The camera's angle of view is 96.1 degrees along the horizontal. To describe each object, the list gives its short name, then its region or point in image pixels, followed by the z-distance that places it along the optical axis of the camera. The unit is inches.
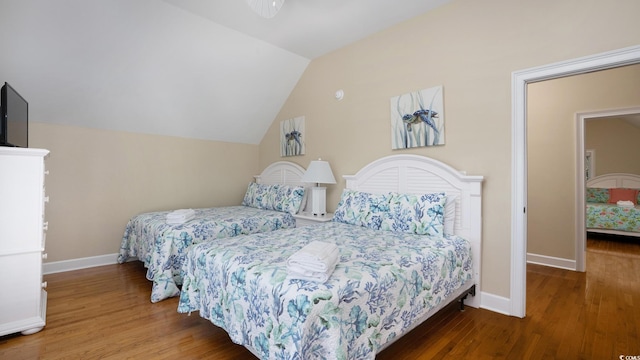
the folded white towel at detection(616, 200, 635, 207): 193.9
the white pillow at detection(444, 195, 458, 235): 99.8
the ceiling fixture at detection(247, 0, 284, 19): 84.7
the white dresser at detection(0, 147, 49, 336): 77.1
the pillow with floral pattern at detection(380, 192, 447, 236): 94.9
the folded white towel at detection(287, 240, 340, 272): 54.6
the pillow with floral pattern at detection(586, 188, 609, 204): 217.2
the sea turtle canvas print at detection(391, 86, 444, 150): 109.3
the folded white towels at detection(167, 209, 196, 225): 114.6
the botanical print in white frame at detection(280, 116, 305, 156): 168.7
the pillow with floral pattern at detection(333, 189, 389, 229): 108.3
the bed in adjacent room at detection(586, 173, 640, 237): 190.5
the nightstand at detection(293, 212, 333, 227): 135.5
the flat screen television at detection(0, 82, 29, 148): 82.6
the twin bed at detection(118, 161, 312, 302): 103.8
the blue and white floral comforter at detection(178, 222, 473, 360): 49.7
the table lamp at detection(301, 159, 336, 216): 138.1
